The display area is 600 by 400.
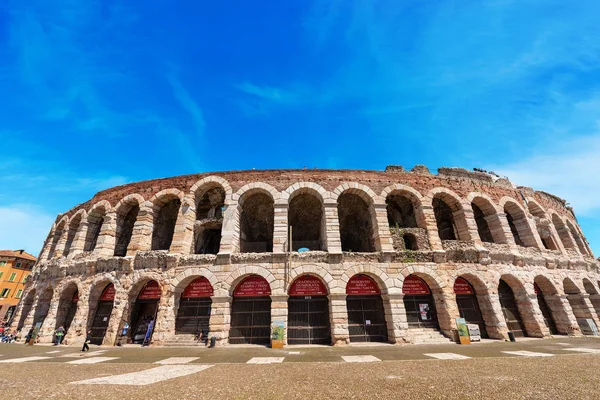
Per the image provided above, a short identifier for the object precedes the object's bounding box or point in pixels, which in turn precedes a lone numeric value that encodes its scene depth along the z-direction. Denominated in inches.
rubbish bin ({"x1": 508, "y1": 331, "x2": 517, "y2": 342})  507.2
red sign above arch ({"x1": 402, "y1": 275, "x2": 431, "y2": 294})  554.9
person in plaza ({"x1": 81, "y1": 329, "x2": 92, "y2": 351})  438.2
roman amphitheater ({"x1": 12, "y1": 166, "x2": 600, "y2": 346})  522.0
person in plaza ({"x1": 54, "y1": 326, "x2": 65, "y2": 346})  543.7
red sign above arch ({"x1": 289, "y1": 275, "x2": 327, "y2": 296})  525.7
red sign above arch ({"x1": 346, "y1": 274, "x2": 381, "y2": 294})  538.3
